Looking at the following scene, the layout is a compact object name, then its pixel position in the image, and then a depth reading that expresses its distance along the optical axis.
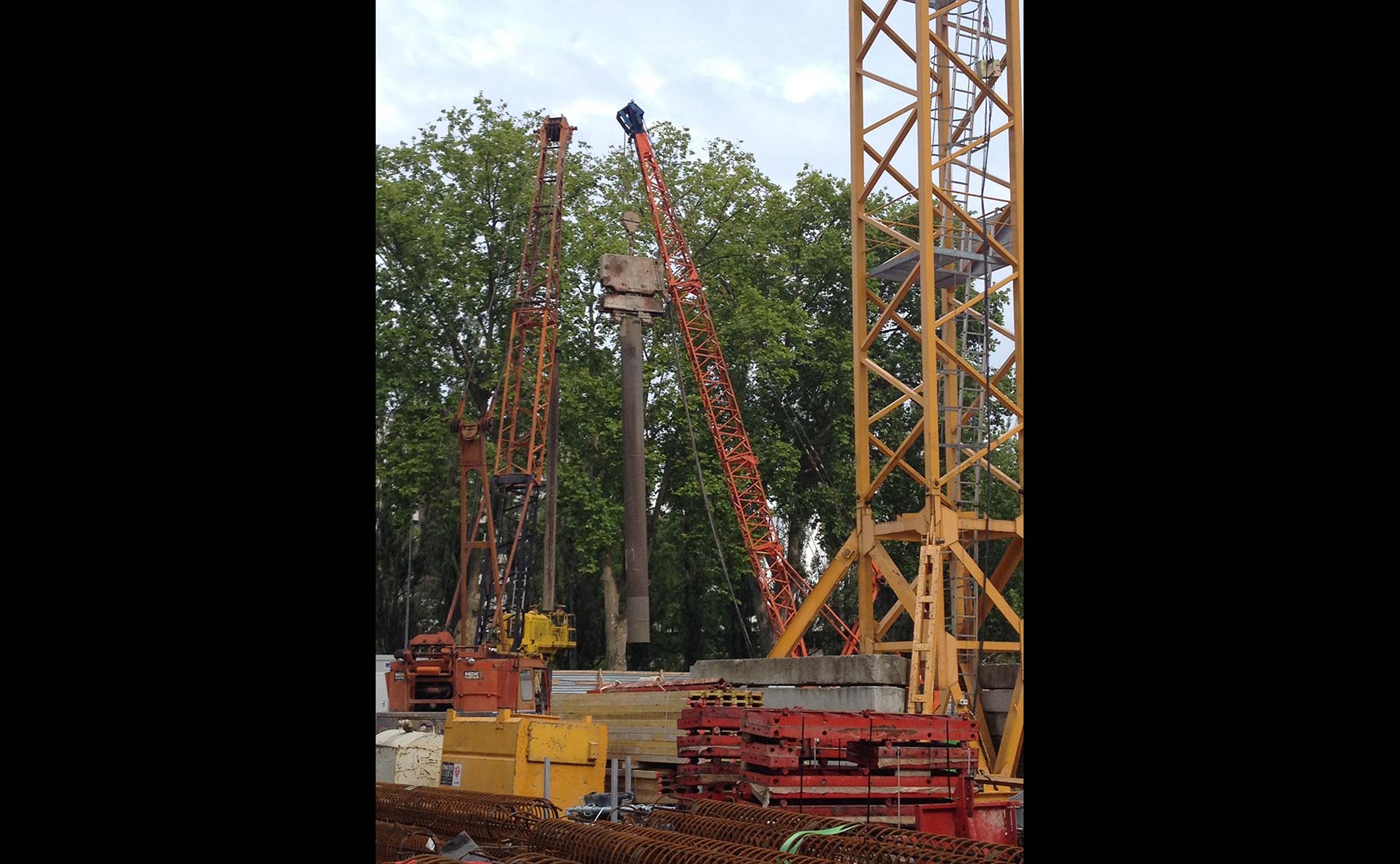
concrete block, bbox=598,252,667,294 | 34.09
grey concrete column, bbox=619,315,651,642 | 34.38
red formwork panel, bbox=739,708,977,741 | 11.89
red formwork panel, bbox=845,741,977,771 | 12.06
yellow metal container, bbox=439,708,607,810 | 14.63
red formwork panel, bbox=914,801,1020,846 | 11.14
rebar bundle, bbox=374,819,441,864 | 10.16
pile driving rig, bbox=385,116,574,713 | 25.81
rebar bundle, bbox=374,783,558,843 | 11.51
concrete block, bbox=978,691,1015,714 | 19.16
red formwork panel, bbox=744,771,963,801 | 11.74
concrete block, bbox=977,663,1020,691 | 19.11
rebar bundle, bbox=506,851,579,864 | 8.89
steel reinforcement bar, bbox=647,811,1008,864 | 8.50
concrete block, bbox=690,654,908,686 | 17.27
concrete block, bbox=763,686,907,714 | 16.84
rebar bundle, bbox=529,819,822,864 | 8.69
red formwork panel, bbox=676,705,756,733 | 13.17
